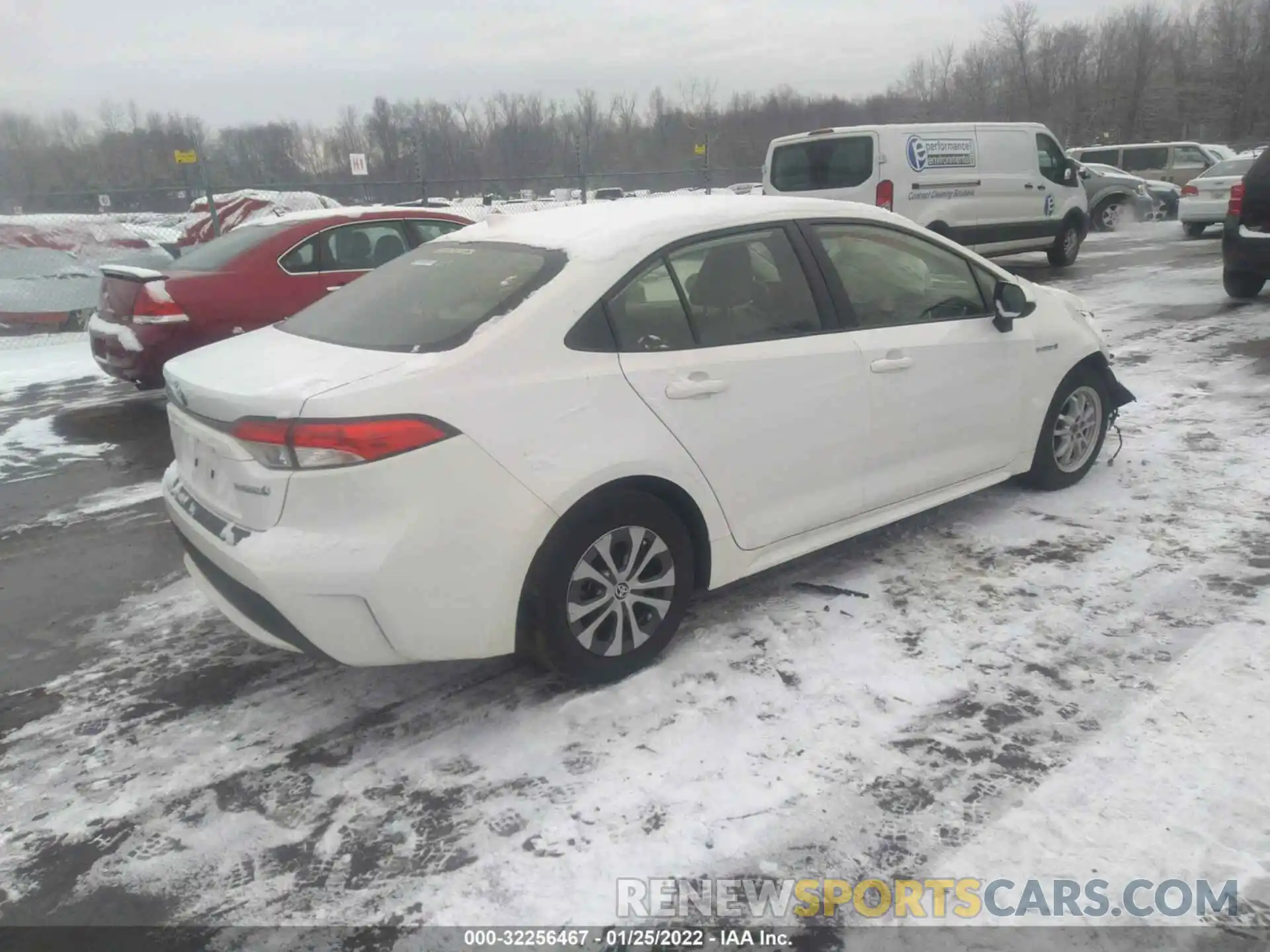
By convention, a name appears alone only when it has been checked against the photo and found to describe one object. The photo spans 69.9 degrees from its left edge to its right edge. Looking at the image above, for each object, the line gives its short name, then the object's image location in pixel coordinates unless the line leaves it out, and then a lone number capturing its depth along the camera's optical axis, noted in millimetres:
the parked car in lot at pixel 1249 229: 9055
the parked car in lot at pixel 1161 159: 22453
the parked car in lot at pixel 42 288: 11375
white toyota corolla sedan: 2676
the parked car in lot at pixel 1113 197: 19625
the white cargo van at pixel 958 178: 12031
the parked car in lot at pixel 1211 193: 16438
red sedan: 7051
